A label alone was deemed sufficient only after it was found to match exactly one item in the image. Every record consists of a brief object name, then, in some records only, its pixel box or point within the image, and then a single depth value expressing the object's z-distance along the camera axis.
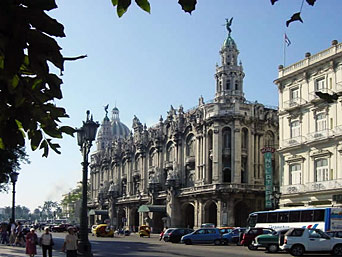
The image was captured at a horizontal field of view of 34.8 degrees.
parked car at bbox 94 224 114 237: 58.94
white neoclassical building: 42.19
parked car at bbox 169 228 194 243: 46.03
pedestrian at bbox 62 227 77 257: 17.09
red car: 35.07
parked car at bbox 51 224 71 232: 74.88
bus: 33.72
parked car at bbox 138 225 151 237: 61.91
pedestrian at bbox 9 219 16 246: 35.54
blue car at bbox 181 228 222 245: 41.28
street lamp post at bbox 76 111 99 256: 18.53
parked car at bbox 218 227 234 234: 44.06
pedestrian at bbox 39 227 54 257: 19.72
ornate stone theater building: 62.53
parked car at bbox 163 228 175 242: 46.70
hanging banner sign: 52.47
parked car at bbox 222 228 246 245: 42.03
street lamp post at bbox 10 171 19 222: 31.03
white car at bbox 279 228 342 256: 27.23
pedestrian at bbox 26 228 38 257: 21.09
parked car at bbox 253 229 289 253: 31.28
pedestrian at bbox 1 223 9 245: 36.70
